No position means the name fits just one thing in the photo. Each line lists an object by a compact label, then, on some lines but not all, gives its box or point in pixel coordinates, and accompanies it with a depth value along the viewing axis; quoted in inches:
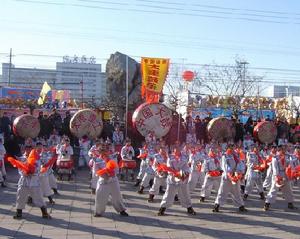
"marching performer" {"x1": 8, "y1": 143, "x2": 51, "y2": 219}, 403.5
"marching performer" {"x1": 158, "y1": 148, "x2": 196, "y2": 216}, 433.3
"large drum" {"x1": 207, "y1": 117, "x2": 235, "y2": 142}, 770.2
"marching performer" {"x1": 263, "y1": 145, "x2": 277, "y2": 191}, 515.2
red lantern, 977.4
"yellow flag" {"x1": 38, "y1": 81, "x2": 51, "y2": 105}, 1353.1
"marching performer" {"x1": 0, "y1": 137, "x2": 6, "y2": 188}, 569.0
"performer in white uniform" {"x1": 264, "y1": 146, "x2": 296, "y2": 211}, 469.4
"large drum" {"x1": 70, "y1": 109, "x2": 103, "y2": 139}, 702.5
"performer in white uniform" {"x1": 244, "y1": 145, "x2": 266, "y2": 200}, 537.2
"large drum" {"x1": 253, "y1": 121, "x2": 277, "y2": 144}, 794.8
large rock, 897.5
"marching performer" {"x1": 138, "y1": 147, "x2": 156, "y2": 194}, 550.6
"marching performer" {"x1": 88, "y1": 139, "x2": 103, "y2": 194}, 477.4
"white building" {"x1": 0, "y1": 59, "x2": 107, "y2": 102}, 2677.9
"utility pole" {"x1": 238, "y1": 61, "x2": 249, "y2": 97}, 1427.2
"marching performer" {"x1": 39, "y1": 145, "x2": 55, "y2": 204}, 454.8
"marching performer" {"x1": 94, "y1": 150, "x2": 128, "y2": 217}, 417.7
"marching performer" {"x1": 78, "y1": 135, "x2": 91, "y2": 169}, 700.7
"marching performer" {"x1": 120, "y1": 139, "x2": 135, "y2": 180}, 607.2
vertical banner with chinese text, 650.2
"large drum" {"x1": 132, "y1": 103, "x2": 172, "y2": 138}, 684.7
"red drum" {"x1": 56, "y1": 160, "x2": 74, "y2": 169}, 602.9
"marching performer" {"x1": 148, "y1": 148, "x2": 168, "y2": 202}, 499.2
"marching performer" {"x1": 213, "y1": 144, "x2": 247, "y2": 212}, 454.6
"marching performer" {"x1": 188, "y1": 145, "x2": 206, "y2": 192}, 572.1
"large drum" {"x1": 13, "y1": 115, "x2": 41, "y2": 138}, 697.0
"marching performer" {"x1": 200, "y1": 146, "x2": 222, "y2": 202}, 511.5
